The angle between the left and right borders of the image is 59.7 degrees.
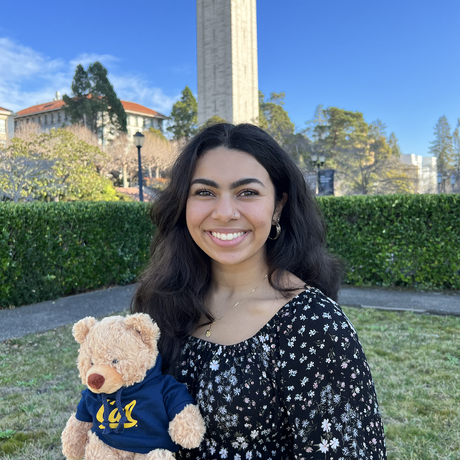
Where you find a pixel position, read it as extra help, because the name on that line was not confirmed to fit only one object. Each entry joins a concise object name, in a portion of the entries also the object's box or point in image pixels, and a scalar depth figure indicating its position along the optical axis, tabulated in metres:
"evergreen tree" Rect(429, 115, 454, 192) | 63.59
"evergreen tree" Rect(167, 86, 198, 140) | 56.53
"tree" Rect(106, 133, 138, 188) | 44.34
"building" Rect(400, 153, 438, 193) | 46.25
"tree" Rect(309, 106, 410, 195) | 39.19
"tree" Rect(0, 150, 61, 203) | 15.08
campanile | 45.91
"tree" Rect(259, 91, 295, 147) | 46.91
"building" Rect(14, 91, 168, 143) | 68.00
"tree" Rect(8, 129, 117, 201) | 16.16
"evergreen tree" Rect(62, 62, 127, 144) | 47.59
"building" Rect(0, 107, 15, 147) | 58.87
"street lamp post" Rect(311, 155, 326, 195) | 23.02
